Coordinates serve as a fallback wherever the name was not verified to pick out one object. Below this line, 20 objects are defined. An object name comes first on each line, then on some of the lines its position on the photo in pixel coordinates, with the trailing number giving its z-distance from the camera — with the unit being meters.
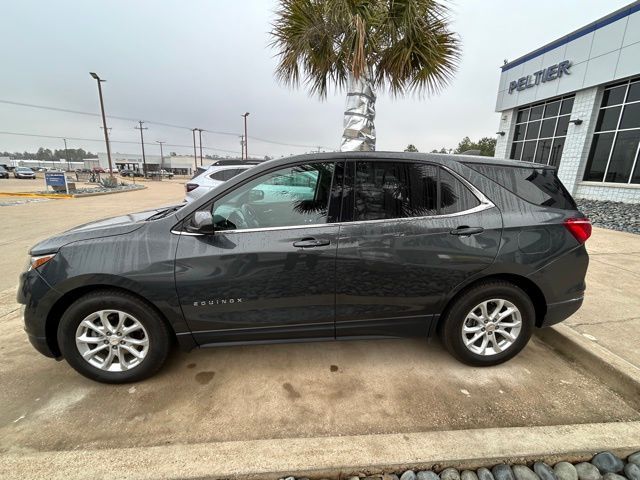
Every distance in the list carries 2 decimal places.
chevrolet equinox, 2.15
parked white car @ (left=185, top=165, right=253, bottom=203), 6.27
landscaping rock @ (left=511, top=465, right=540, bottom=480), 1.65
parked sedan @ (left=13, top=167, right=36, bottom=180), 33.41
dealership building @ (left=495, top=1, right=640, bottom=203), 10.56
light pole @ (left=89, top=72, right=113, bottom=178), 20.97
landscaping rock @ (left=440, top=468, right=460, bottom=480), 1.63
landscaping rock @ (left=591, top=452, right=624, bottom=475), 1.71
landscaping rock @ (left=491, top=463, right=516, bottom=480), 1.65
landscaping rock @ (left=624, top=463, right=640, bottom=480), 1.65
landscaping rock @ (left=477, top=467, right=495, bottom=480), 1.64
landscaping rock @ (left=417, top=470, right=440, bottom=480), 1.62
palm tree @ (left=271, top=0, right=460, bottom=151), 4.50
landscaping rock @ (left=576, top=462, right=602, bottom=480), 1.67
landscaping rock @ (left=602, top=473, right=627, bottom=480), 1.65
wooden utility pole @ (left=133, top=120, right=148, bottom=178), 57.62
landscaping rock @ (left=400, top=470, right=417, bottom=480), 1.61
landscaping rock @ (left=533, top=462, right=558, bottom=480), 1.65
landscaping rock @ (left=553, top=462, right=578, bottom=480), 1.67
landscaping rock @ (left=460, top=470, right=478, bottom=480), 1.64
